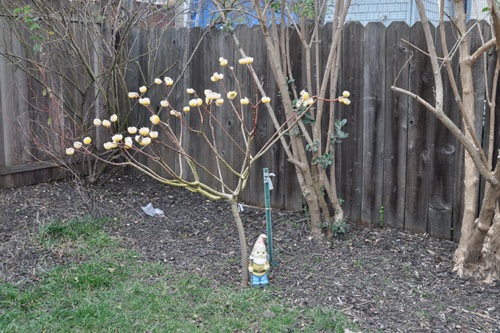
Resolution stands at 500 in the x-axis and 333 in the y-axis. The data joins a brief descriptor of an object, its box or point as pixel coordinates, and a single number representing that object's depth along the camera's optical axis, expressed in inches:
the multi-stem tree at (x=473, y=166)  150.1
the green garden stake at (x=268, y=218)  166.5
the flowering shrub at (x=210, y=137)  149.1
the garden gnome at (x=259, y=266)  155.3
